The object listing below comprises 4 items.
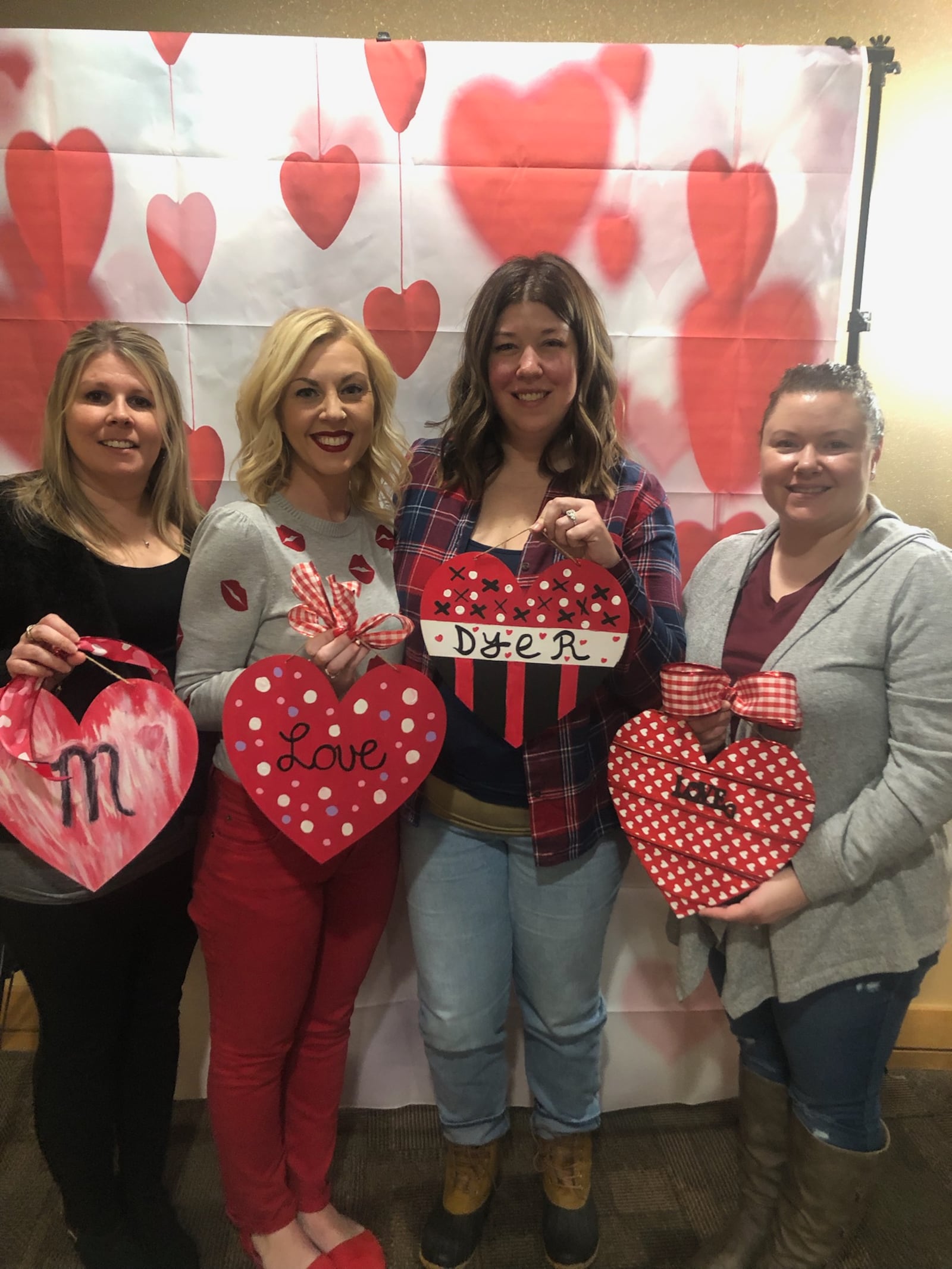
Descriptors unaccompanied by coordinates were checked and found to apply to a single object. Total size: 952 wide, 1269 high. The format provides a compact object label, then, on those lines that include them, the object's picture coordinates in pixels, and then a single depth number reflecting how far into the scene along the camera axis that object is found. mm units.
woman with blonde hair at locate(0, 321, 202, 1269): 1014
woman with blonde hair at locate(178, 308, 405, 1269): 1027
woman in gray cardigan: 917
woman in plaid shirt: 1072
